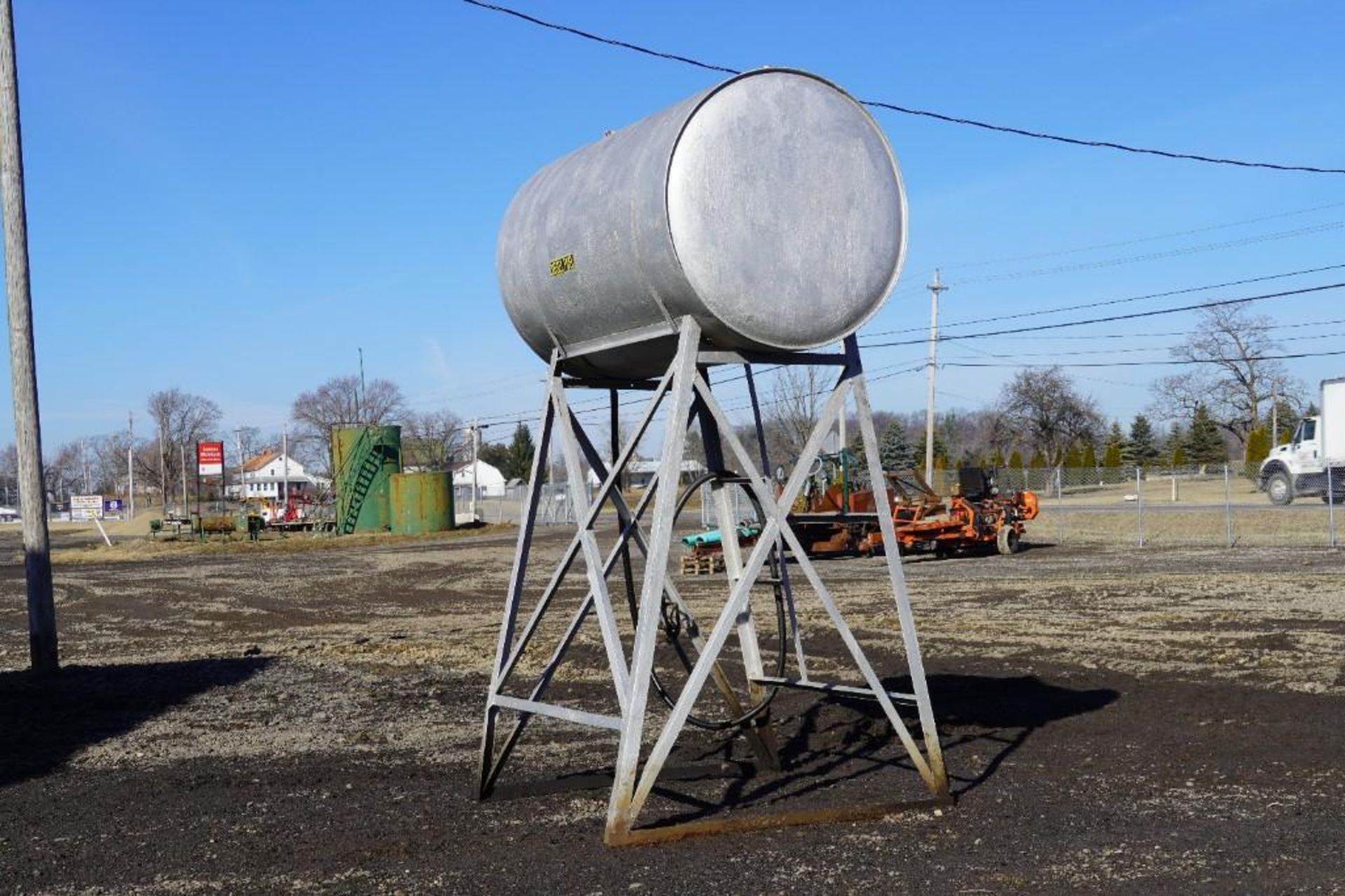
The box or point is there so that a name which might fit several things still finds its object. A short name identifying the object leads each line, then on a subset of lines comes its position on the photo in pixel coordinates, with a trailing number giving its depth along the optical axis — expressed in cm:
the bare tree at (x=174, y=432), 11706
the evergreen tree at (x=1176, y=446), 8912
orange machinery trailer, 2858
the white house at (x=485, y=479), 12529
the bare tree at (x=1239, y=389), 8038
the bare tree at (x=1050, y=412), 8769
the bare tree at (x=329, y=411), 12012
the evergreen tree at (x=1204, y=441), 8731
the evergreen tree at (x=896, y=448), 8231
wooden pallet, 2752
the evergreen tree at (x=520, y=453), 11774
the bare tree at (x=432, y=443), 10756
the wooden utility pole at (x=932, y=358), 4528
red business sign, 6344
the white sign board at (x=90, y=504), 5778
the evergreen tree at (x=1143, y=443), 9462
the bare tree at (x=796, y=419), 6550
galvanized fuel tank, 687
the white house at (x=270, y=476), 15300
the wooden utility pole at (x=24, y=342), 1322
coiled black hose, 786
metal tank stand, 657
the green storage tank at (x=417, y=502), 5069
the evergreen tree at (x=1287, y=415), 8300
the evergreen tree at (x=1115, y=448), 8969
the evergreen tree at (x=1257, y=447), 7362
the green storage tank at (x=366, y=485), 5303
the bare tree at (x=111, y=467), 14975
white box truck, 3906
